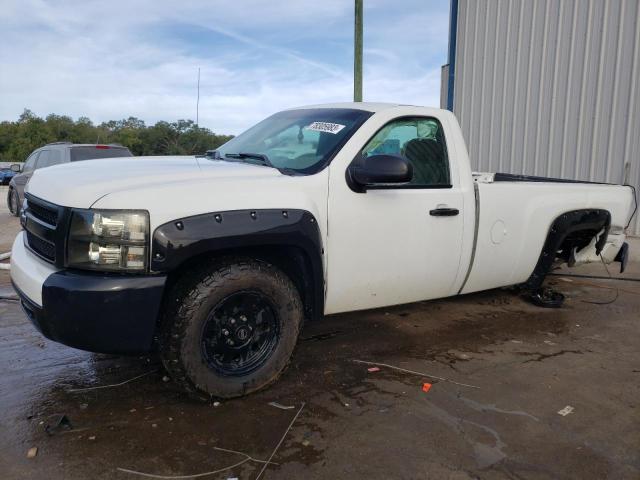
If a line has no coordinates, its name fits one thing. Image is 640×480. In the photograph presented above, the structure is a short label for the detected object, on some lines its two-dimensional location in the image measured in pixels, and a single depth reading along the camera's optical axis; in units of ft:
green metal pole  38.40
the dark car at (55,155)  33.50
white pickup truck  9.15
